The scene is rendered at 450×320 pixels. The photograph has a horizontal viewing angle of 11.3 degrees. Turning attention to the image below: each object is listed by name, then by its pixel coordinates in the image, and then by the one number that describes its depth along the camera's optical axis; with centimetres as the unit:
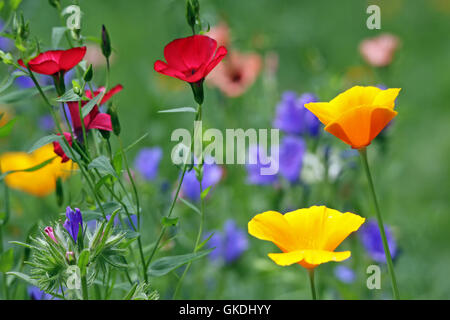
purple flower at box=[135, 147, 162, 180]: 116
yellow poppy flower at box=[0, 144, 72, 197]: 117
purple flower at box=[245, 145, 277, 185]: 114
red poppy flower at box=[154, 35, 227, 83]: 95
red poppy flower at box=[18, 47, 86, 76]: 95
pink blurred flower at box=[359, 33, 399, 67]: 124
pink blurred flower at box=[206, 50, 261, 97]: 134
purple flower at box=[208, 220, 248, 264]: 118
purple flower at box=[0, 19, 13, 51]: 138
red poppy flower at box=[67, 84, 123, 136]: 96
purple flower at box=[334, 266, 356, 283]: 116
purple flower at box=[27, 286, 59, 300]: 102
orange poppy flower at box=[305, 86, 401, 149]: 93
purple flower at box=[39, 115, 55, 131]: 139
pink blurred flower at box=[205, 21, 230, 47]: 138
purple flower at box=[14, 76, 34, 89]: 143
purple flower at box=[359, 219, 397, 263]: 112
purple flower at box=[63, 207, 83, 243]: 93
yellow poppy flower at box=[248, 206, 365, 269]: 92
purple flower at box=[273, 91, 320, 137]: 114
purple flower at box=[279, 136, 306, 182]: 114
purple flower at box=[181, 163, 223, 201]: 116
